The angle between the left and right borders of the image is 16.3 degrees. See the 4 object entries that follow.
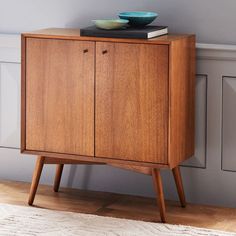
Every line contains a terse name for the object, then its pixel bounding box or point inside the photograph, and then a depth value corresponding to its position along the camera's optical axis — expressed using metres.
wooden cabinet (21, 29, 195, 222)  3.16
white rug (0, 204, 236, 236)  3.08
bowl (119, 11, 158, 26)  3.27
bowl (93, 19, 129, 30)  3.23
